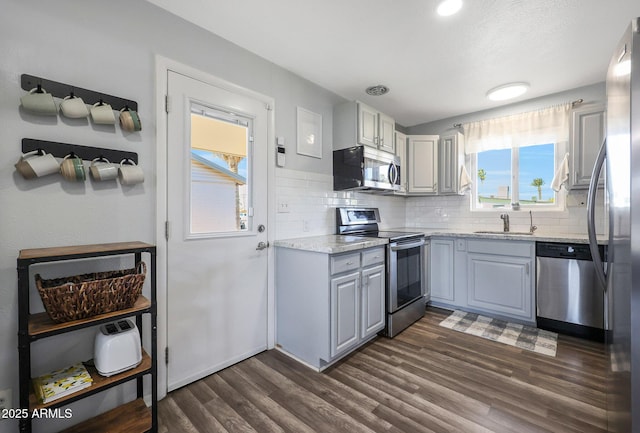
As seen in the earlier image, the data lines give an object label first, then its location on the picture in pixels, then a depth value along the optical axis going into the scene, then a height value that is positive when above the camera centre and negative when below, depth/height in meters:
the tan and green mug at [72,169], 1.39 +0.24
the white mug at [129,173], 1.59 +0.25
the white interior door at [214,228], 1.87 -0.09
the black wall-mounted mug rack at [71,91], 1.34 +0.65
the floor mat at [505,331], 2.47 -1.14
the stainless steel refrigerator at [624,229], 1.04 -0.06
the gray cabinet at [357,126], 2.88 +0.96
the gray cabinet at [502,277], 2.82 -0.66
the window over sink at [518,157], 3.16 +0.71
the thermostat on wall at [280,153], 2.48 +0.56
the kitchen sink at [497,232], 3.25 -0.20
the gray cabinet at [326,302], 2.07 -0.69
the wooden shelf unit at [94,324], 1.10 -0.53
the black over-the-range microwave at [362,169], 2.85 +0.50
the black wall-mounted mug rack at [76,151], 1.35 +0.35
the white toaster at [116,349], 1.34 -0.65
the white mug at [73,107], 1.41 +0.56
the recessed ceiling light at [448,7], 1.74 +1.32
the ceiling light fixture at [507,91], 2.85 +1.30
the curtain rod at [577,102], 2.94 +1.19
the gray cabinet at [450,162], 3.66 +0.71
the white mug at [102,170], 1.49 +0.26
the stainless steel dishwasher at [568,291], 2.50 -0.71
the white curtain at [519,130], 3.08 +1.01
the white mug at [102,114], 1.50 +0.55
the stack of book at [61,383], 1.20 -0.75
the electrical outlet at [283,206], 2.51 +0.09
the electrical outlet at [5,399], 1.28 -0.83
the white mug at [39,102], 1.30 +0.54
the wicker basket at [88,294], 1.17 -0.34
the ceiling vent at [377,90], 2.93 +1.34
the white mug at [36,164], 1.29 +0.25
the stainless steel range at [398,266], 2.64 -0.52
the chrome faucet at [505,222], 3.37 -0.08
